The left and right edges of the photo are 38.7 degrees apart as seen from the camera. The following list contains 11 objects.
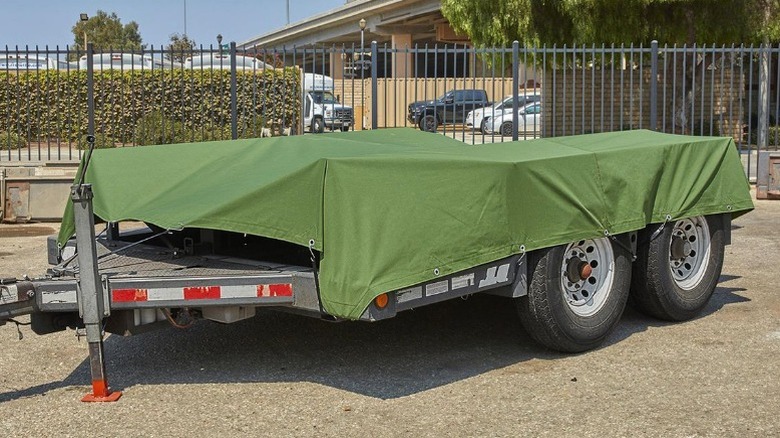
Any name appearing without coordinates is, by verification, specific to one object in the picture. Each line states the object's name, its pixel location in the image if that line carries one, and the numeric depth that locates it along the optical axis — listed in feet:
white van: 93.47
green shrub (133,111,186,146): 69.26
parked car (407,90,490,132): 98.43
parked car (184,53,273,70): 100.11
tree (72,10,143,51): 257.96
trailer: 19.16
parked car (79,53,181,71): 102.19
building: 153.07
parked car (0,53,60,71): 109.96
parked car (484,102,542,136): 96.63
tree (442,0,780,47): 85.81
